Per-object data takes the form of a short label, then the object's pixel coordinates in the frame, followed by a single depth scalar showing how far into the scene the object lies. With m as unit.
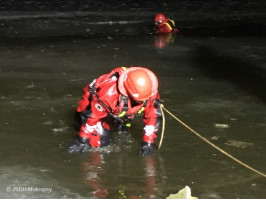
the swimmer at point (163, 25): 11.63
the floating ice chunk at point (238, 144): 5.22
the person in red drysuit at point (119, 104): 4.50
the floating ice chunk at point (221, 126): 5.75
